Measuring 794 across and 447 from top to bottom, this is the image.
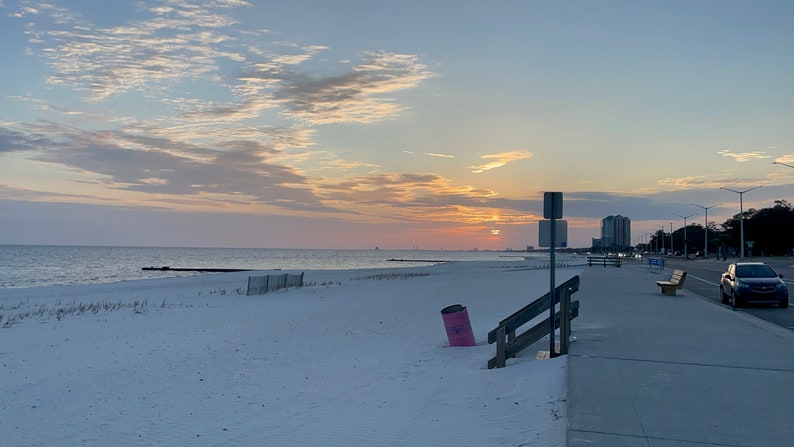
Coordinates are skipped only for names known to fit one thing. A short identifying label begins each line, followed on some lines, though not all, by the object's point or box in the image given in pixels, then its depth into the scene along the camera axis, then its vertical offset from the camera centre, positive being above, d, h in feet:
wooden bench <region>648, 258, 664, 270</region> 211.27 -1.49
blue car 70.23 -3.06
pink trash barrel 42.75 -4.82
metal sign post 35.70 +2.69
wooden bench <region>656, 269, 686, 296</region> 83.15 -3.37
